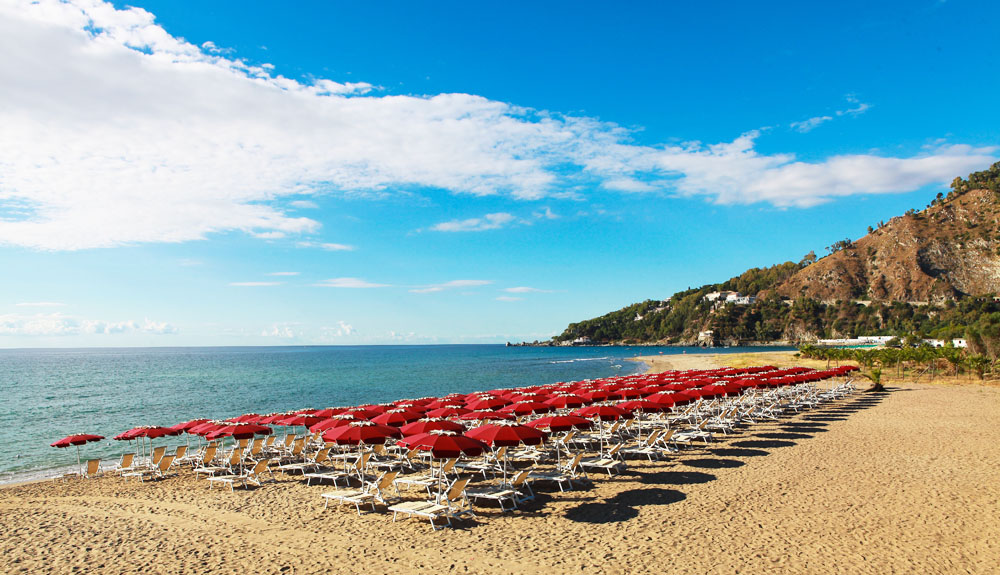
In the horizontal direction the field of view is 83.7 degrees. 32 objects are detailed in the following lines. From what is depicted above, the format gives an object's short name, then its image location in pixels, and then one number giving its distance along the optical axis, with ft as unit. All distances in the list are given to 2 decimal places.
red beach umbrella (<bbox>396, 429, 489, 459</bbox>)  31.83
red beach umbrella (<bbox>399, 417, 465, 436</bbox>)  37.93
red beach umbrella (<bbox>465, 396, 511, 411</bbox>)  55.06
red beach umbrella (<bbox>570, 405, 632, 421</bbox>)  44.88
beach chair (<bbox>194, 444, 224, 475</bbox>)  48.76
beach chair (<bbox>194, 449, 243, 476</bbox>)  48.02
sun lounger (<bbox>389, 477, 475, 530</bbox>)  31.96
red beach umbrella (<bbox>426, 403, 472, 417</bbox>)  51.85
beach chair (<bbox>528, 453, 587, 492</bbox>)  39.19
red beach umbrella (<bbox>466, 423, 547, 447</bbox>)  34.14
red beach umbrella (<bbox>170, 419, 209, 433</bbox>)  53.06
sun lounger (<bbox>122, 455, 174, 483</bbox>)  51.29
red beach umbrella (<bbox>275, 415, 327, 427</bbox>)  52.49
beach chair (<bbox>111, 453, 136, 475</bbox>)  53.31
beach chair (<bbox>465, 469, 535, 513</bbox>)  35.32
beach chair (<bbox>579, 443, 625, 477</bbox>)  42.83
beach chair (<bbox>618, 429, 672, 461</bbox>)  47.36
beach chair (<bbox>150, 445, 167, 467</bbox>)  51.62
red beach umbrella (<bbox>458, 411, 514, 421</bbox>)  48.55
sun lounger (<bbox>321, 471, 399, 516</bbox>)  35.12
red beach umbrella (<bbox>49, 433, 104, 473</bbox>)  52.08
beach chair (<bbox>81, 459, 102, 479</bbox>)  52.90
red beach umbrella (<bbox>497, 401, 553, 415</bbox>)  50.88
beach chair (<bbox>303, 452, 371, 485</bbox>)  43.71
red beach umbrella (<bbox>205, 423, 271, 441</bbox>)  46.60
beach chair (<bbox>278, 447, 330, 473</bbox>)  47.21
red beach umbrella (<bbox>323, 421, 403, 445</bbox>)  37.70
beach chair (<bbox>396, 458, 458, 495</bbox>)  37.60
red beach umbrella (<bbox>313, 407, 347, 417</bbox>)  58.18
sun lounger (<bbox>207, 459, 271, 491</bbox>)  44.16
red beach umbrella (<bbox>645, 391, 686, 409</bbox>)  51.57
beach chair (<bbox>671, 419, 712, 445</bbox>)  53.21
